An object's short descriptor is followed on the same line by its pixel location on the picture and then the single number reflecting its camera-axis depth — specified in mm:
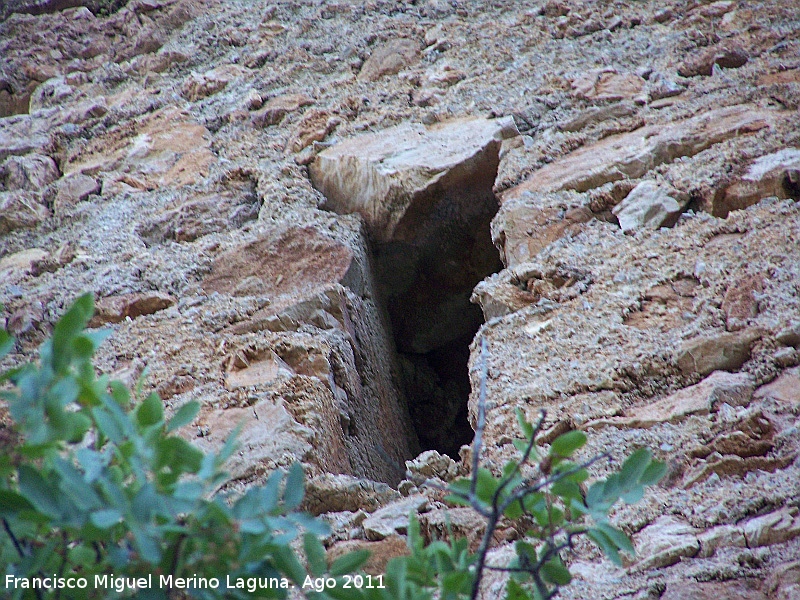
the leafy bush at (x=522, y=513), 8755
